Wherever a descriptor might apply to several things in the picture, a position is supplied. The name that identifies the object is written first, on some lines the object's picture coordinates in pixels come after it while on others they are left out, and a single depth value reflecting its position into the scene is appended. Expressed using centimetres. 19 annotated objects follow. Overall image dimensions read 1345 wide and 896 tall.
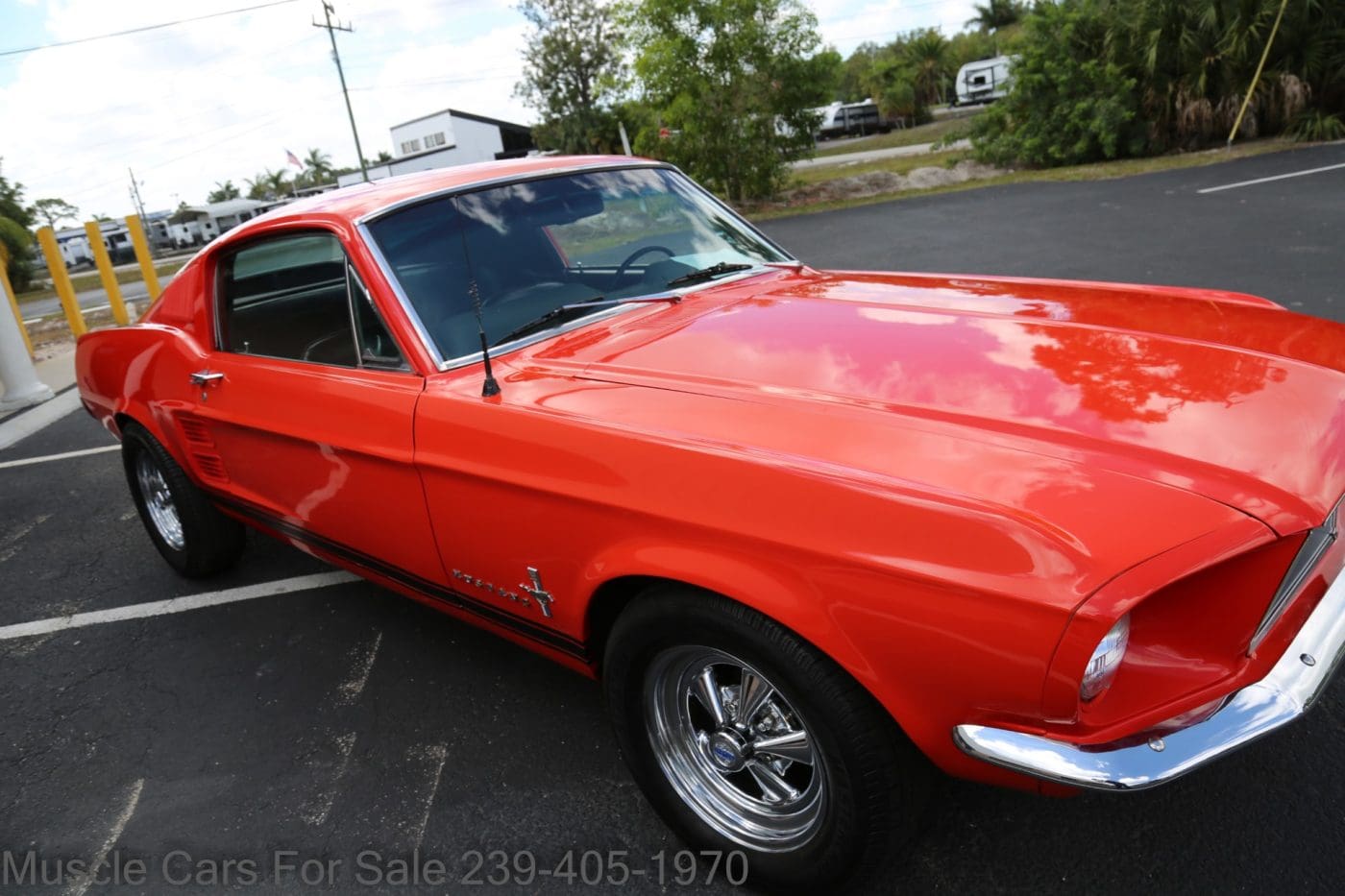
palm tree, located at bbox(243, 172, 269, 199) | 9738
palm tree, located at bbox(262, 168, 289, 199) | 9550
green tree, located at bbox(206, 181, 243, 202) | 10469
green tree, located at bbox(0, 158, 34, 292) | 2052
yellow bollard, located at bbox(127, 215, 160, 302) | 1345
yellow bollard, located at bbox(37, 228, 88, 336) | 1167
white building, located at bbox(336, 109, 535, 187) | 6156
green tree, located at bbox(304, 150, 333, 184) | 10044
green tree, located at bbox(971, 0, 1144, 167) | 1436
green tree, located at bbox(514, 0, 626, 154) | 3972
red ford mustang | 142
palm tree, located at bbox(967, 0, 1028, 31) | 6253
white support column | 823
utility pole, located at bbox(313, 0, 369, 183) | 4393
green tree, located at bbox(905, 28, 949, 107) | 5175
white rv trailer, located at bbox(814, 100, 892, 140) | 4291
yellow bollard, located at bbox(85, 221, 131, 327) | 1259
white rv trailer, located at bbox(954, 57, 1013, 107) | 3994
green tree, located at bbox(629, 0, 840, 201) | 1486
